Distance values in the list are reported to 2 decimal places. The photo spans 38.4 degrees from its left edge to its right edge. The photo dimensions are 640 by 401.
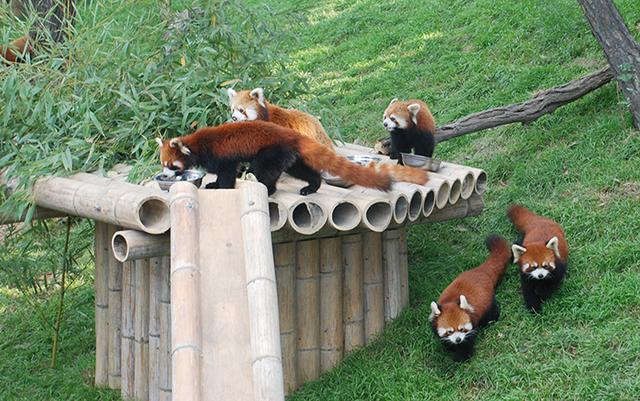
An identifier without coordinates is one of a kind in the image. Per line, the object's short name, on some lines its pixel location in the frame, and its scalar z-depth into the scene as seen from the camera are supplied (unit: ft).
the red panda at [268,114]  16.30
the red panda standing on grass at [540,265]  15.55
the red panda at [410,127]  18.67
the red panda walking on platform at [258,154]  14.28
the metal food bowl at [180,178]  14.08
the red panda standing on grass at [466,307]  15.02
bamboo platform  11.57
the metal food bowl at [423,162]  17.21
